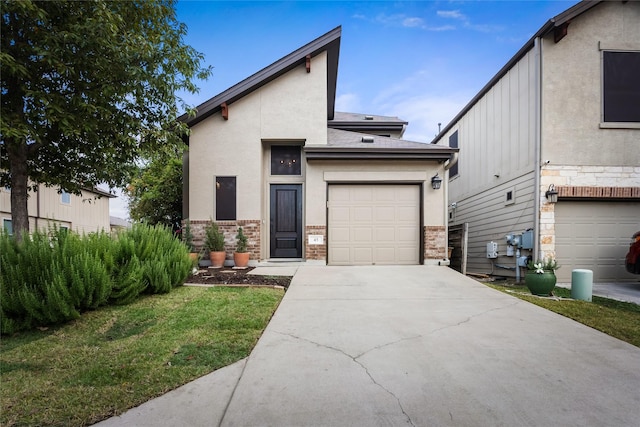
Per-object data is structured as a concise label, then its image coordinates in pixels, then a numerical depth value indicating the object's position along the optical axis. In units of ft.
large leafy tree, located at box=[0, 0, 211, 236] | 15.33
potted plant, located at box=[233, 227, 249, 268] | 26.00
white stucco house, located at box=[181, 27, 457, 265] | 27.02
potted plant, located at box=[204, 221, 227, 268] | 26.09
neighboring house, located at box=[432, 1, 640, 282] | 24.95
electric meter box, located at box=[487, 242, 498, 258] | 30.91
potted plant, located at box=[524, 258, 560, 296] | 18.89
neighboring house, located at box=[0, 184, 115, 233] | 38.50
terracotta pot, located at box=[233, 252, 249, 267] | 25.99
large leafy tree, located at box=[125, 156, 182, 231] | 37.04
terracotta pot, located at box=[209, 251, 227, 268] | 26.03
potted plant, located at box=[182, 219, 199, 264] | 26.35
